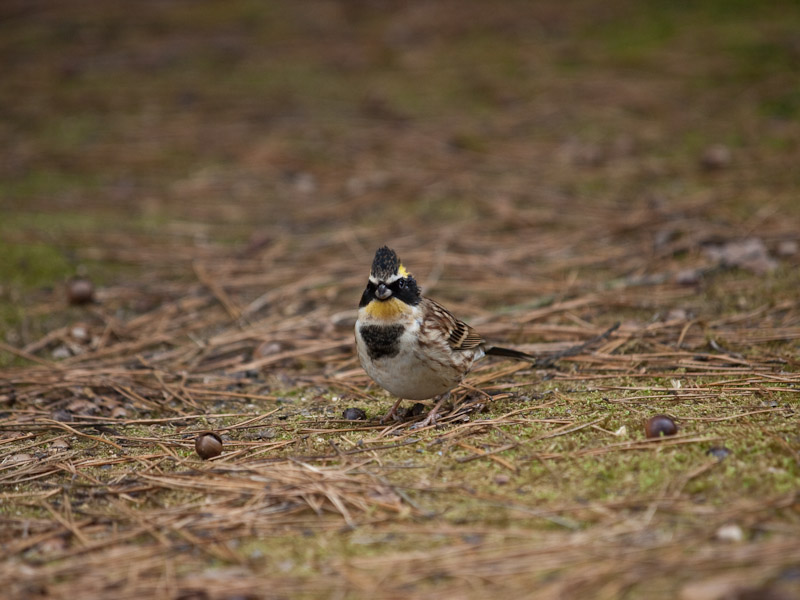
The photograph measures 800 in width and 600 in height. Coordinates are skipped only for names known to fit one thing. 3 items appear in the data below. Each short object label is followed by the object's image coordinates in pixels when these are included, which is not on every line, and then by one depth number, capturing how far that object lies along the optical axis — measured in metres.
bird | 9.09
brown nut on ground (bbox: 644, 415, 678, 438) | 7.72
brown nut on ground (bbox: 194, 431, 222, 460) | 8.28
